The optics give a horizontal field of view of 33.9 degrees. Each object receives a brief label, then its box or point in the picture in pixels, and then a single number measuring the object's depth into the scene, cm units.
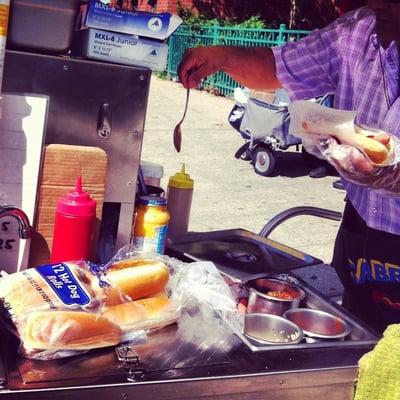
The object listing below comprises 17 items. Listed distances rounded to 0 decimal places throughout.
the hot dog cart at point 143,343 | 130
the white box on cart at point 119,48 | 175
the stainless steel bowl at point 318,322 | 171
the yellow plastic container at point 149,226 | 189
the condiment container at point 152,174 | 223
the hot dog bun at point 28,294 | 139
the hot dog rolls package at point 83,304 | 134
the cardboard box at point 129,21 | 171
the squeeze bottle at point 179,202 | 221
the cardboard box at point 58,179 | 174
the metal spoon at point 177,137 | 209
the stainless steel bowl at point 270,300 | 175
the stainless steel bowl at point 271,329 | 160
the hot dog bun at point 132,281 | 152
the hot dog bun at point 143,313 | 147
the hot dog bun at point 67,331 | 132
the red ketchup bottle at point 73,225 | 164
